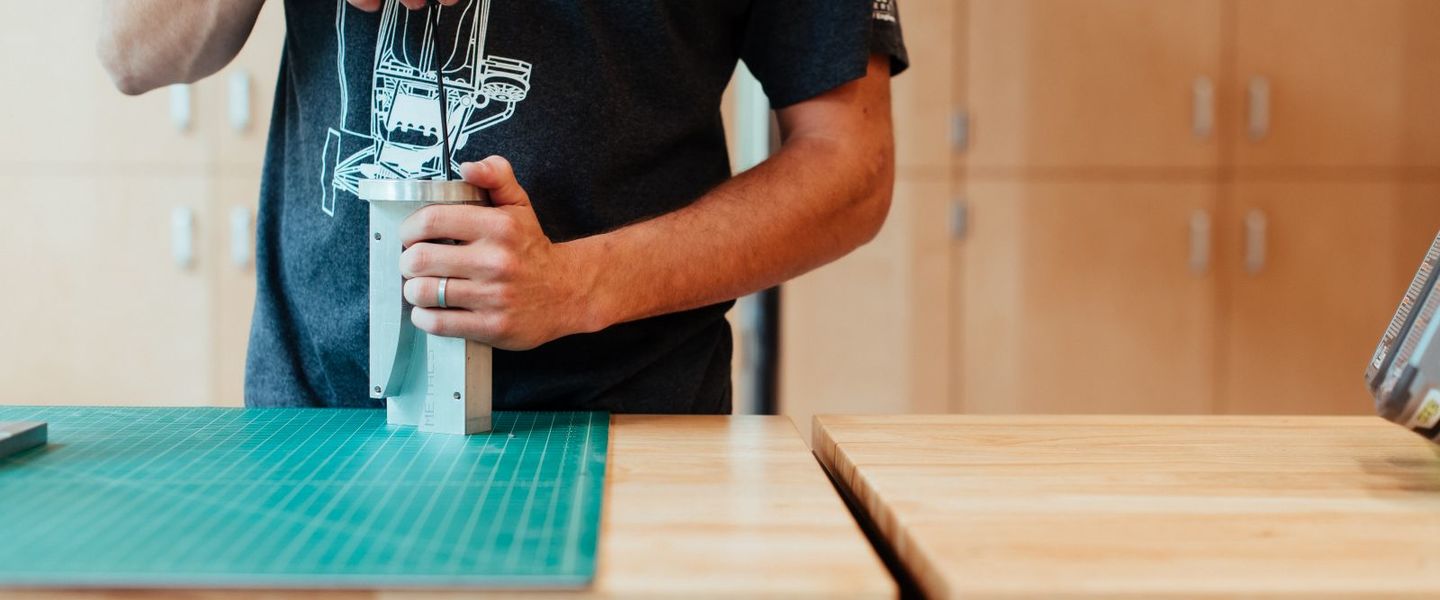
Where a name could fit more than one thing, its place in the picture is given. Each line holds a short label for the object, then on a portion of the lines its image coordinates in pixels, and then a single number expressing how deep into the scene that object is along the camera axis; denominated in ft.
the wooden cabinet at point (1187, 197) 8.00
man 3.30
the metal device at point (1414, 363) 2.33
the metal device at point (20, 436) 2.40
